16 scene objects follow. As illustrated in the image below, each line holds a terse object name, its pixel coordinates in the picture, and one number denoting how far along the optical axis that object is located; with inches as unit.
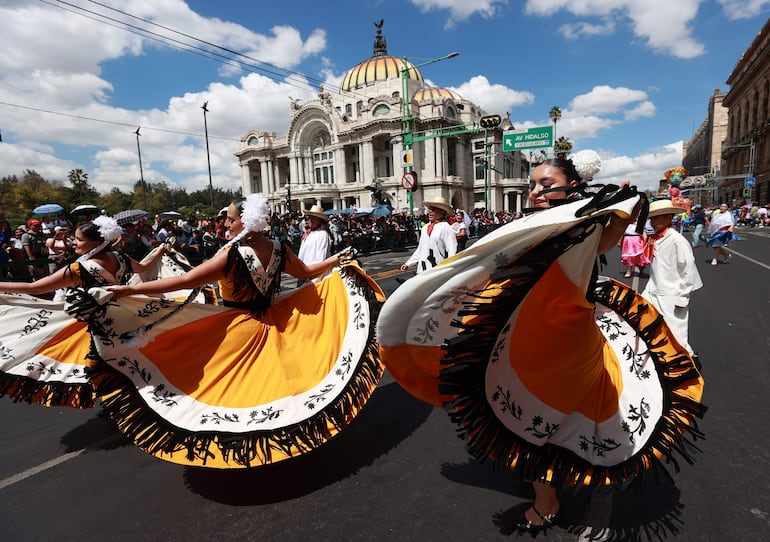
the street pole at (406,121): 818.2
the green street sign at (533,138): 764.6
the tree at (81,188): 2139.3
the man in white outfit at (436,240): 231.3
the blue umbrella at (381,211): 930.7
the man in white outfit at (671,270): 152.4
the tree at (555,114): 2342.5
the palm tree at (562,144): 2236.7
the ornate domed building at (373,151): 1931.6
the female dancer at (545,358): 65.5
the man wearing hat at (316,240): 233.1
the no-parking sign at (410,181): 757.3
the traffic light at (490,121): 677.3
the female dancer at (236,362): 89.4
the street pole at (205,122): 1694.3
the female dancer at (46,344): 112.9
